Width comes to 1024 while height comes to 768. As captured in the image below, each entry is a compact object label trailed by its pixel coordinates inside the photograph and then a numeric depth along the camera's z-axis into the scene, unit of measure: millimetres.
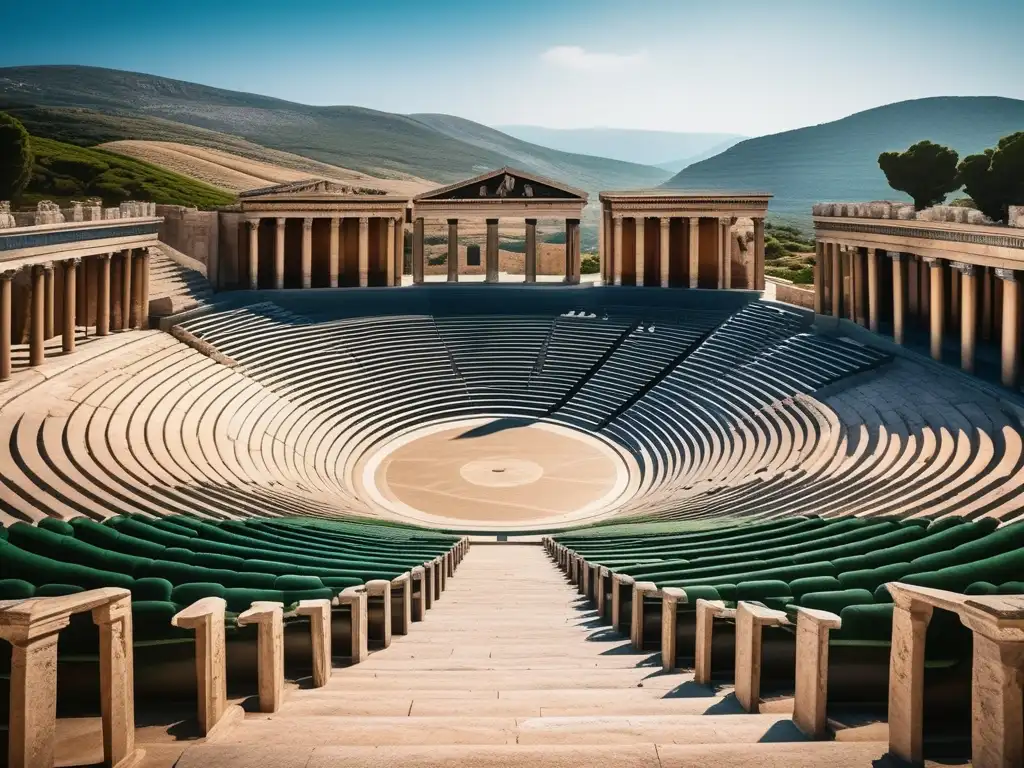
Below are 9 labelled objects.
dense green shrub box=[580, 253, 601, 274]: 73375
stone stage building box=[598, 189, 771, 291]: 53688
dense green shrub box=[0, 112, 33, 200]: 49875
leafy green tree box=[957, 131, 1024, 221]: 42688
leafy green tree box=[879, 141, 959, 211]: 51031
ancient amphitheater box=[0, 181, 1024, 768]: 7684
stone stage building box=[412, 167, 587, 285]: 55219
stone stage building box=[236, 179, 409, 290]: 52875
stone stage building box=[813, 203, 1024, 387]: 30047
